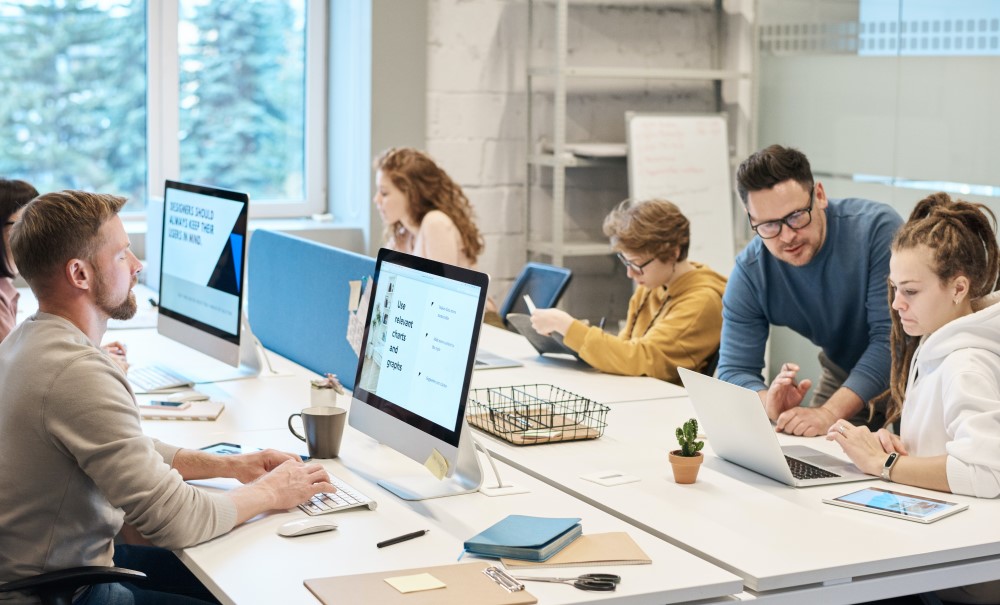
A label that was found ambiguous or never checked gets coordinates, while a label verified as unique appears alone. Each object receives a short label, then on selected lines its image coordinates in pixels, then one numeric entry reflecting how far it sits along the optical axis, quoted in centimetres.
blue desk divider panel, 283
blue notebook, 164
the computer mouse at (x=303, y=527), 174
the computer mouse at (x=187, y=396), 263
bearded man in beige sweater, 166
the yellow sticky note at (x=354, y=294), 273
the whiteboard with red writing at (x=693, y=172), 475
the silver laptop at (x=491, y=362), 309
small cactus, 203
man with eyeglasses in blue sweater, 253
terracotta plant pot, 202
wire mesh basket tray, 233
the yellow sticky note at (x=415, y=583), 152
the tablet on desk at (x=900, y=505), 186
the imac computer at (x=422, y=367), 184
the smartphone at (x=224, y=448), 215
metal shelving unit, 463
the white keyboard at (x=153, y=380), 275
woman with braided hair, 196
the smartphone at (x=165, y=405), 254
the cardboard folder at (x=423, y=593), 148
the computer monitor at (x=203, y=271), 274
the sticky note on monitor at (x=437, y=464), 186
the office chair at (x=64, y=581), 160
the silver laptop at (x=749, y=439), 200
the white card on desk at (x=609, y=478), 204
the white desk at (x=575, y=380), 279
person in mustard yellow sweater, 297
